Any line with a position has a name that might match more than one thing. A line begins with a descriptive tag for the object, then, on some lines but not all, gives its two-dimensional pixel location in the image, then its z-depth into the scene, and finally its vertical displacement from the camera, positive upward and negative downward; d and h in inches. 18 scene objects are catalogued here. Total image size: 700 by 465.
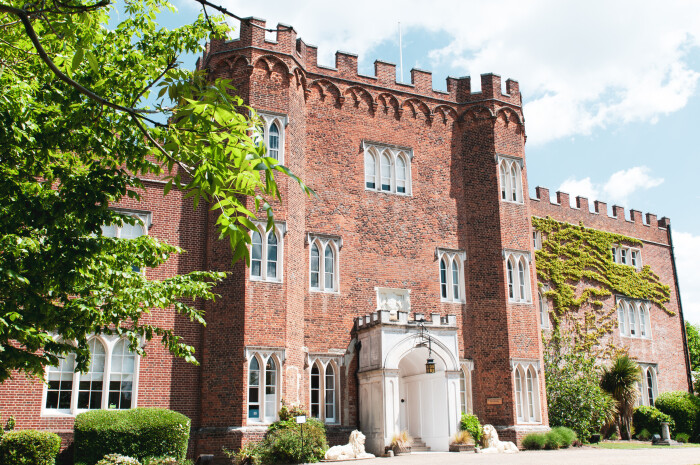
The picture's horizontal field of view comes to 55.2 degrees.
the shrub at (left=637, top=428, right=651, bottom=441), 1061.8 -74.5
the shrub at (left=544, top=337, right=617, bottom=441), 932.6 -16.4
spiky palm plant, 1055.6 -1.2
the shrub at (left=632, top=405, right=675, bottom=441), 1069.6 -50.4
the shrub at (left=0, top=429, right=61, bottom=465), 593.0 -46.9
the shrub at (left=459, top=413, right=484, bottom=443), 788.6 -42.4
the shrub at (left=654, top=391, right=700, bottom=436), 1093.1 -39.1
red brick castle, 722.8 +136.3
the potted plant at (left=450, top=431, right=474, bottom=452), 761.0 -59.7
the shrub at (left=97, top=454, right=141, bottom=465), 547.8 -54.3
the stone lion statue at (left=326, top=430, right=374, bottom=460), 699.4 -61.5
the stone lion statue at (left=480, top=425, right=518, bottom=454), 792.3 -64.0
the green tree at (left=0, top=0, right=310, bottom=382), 288.8 +90.9
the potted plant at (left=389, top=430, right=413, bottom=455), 734.5 -58.8
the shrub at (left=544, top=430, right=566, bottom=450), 832.3 -64.1
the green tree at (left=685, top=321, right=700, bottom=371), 1872.5 +107.9
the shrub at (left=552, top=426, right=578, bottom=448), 850.8 -59.1
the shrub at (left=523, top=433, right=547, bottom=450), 824.9 -63.4
